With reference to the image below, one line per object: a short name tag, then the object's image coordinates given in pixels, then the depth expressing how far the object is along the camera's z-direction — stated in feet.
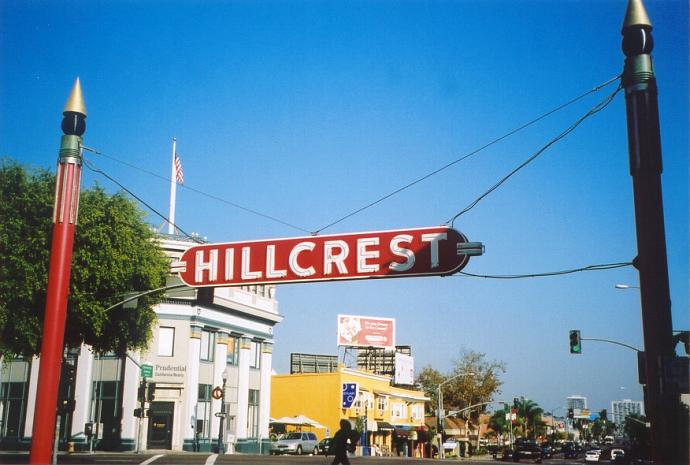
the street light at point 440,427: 187.42
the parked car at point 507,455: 189.97
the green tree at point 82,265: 75.46
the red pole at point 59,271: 49.80
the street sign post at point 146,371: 117.91
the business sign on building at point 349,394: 185.78
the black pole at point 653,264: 34.17
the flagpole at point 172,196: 148.97
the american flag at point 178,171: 146.30
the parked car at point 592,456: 191.93
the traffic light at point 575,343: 100.17
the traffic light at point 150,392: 101.91
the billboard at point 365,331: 246.06
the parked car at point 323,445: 152.54
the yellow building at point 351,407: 191.52
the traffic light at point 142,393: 103.45
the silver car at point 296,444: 153.38
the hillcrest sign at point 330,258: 52.42
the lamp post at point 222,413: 121.29
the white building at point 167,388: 138.00
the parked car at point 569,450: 261.65
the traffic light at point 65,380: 58.87
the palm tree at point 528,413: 392.27
